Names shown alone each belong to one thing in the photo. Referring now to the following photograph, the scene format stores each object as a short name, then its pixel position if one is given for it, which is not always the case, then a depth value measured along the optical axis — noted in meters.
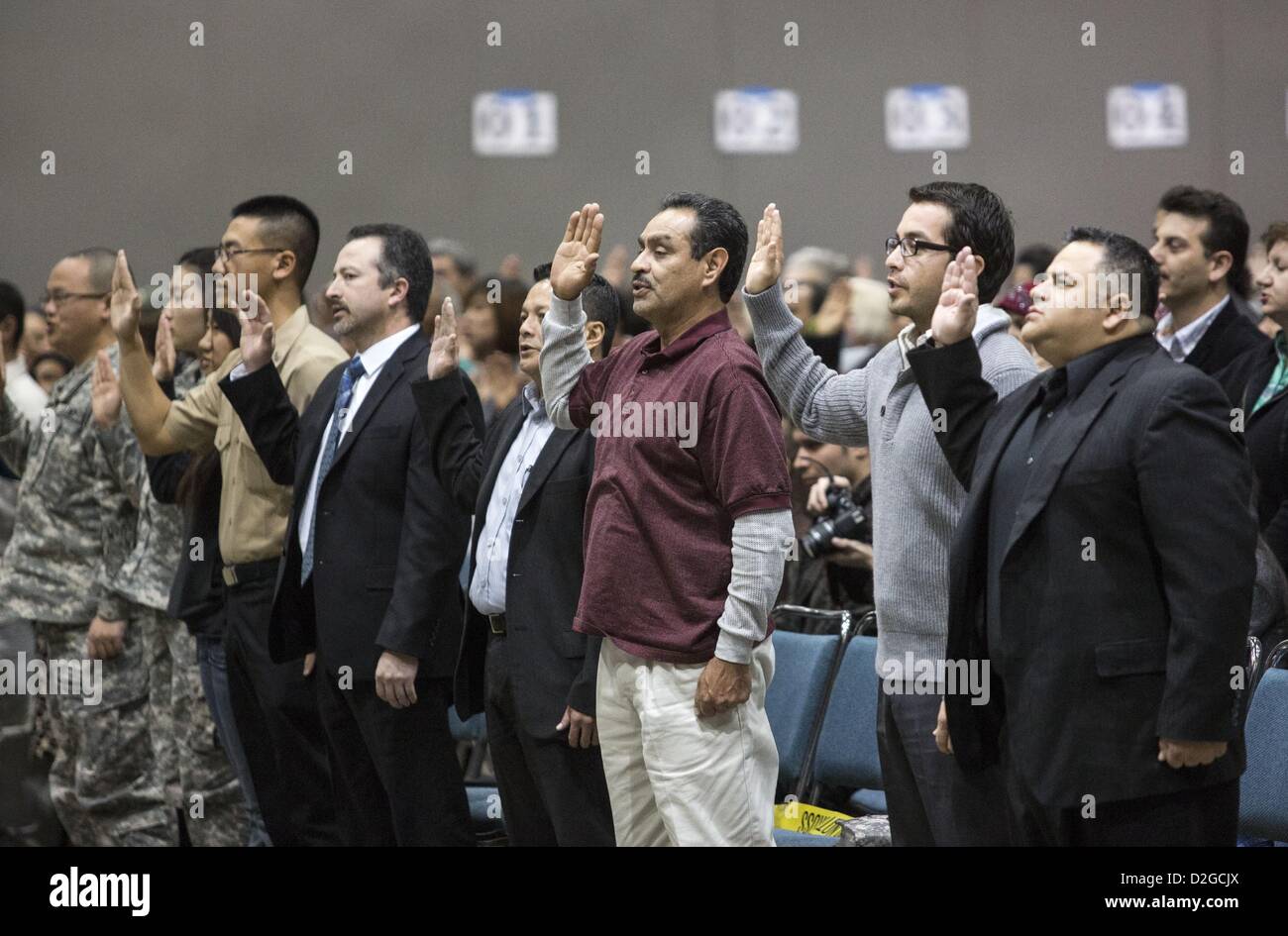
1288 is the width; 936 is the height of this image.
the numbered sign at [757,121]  16.83
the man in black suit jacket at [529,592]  6.00
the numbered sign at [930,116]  16.64
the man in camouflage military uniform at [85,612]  8.33
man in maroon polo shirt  5.30
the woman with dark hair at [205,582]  7.65
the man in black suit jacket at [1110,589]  4.45
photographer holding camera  7.63
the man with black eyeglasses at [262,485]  7.18
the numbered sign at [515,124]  17.05
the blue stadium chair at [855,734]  6.82
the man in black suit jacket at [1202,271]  7.84
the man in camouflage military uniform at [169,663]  8.04
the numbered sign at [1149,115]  16.11
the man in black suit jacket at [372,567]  6.56
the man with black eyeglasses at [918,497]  5.19
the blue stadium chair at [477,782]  7.37
